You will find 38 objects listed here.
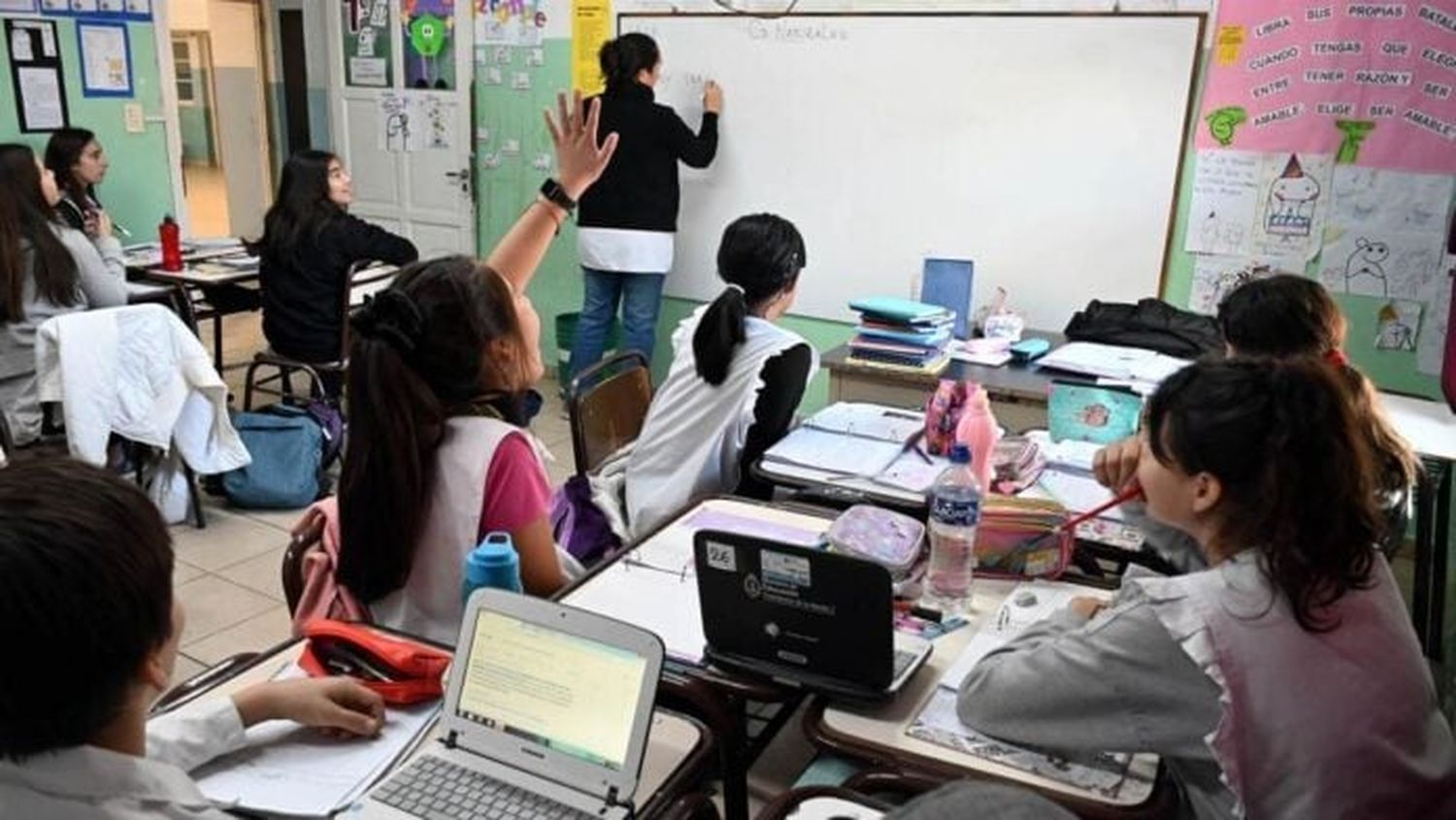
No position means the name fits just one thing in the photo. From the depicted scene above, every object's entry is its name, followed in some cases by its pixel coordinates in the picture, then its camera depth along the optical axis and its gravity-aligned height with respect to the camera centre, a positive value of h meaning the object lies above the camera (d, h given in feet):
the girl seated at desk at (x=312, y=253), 13.42 -1.82
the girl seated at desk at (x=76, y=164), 14.44 -0.93
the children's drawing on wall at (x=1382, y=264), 11.37 -1.24
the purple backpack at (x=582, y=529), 7.98 -2.98
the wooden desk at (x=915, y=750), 4.12 -2.45
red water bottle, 14.71 -1.99
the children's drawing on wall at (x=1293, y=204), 11.69 -0.67
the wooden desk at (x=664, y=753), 4.16 -2.50
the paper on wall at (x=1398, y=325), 11.59 -1.88
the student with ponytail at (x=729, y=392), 7.93 -1.96
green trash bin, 16.55 -3.33
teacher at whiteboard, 14.21 -1.16
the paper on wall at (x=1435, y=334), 11.35 -1.92
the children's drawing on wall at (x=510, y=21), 16.12 +1.28
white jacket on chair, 10.52 -2.81
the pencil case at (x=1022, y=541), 5.84 -2.16
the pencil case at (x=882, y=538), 5.71 -2.15
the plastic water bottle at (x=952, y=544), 5.63 -2.11
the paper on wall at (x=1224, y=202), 12.04 -0.69
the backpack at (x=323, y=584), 5.49 -2.38
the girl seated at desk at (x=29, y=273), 11.31 -1.93
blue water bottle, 4.77 -1.95
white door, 17.17 -0.15
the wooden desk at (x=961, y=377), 10.05 -2.42
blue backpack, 12.55 -4.10
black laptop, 4.42 -2.05
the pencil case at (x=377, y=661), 4.59 -2.33
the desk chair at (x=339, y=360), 13.84 -3.21
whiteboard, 12.46 -0.20
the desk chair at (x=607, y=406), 8.67 -2.38
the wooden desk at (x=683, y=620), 4.91 -2.44
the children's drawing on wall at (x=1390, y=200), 11.14 -0.56
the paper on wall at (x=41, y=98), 16.19 -0.10
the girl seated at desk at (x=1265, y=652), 3.98 -1.86
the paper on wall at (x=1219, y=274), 12.14 -1.50
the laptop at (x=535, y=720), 3.82 -2.15
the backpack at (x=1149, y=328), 11.02 -1.98
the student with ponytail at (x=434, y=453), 5.30 -1.67
